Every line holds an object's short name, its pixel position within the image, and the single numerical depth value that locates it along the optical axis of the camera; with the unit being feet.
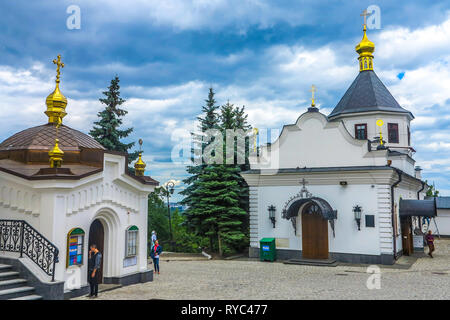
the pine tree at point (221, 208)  72.79
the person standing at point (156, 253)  51.55
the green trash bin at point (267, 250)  64.59
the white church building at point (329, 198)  60.44
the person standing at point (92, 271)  36.84
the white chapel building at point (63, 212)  34.37
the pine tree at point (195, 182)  75.72
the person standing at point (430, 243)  68.30
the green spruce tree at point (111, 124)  82.94
